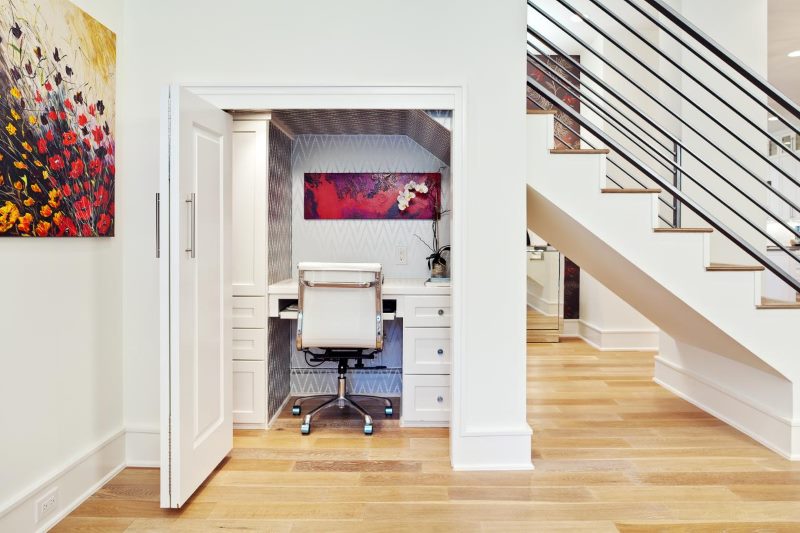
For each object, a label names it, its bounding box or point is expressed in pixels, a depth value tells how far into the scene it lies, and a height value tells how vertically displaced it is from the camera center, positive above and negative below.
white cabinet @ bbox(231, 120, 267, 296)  3.35 +0.28
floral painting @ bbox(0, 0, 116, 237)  1.96 +0.57
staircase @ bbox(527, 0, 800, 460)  2.83 +0.05
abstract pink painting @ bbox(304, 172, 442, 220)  4.06 +0.51
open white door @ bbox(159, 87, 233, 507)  2.23 -0.11
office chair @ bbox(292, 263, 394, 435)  3.16 -0.26
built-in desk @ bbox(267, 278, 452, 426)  3.40 -0.49
